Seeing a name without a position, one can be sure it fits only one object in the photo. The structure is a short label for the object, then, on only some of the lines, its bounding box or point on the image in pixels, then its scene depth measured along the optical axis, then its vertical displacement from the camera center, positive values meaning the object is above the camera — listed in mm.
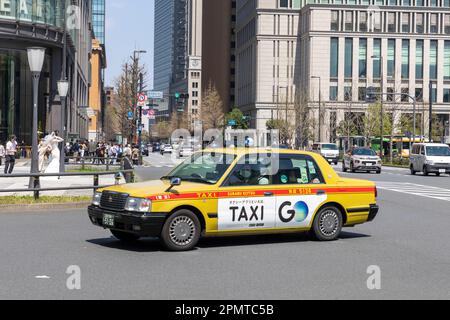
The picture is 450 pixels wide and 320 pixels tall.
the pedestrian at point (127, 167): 23078 -972
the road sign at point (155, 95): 60438 +3565
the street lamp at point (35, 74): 23188 +2035
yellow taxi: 11648 -1018
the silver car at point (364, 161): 45250 -1294
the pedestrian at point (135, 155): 53062 -1226
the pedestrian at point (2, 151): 41812 -774
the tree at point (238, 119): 122262 +3257
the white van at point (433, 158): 41781 -1011
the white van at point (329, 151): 64438 -1010
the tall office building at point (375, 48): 118875 +14723
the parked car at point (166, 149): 101062 -1455
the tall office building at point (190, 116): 164138 +5374
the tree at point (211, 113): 137250 +5000
